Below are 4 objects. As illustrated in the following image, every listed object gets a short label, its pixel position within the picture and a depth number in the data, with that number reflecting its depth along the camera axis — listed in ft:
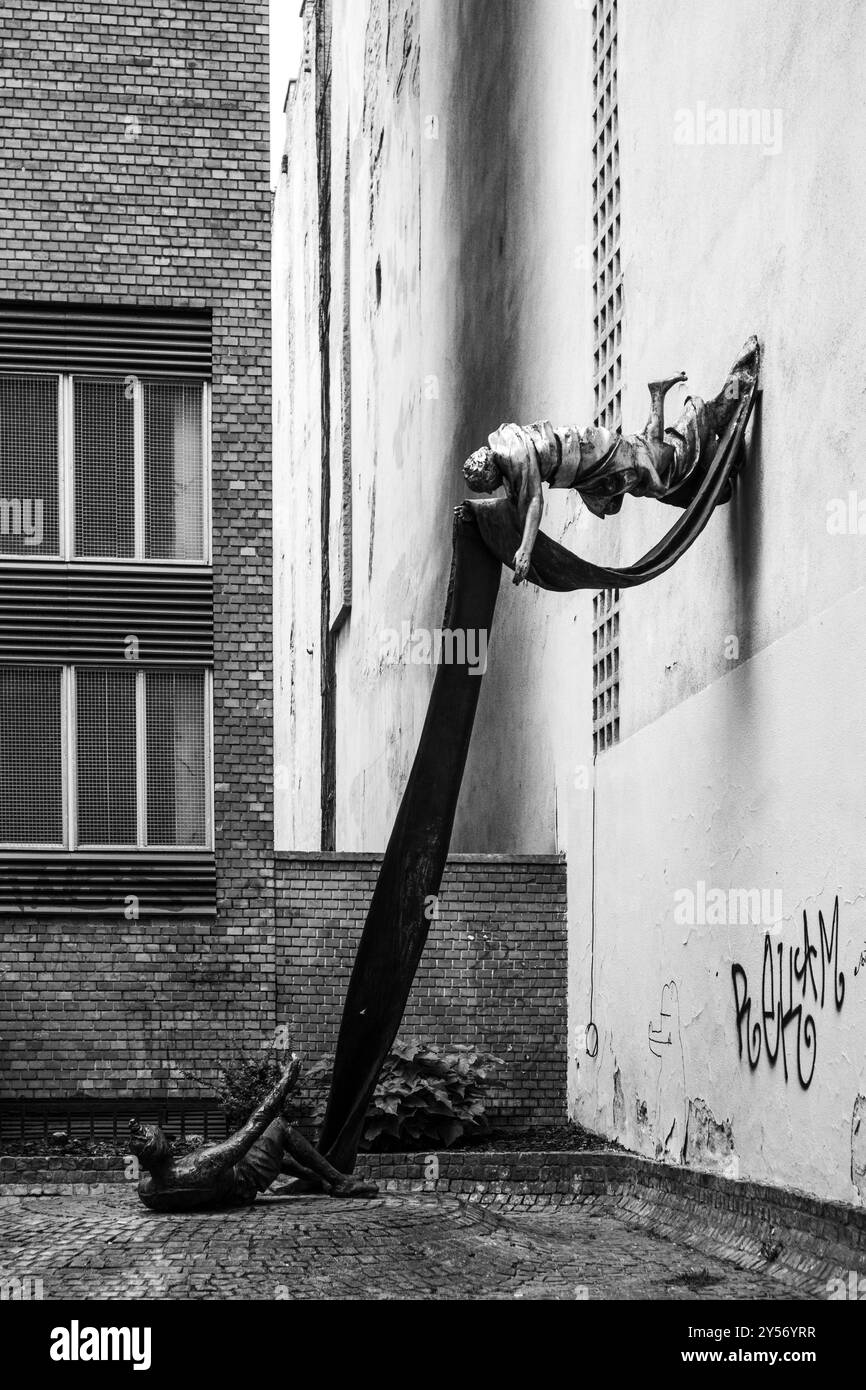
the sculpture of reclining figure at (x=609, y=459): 39.96
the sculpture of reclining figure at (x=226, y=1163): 39.40
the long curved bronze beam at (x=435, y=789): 40.78
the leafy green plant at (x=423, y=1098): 51.49
